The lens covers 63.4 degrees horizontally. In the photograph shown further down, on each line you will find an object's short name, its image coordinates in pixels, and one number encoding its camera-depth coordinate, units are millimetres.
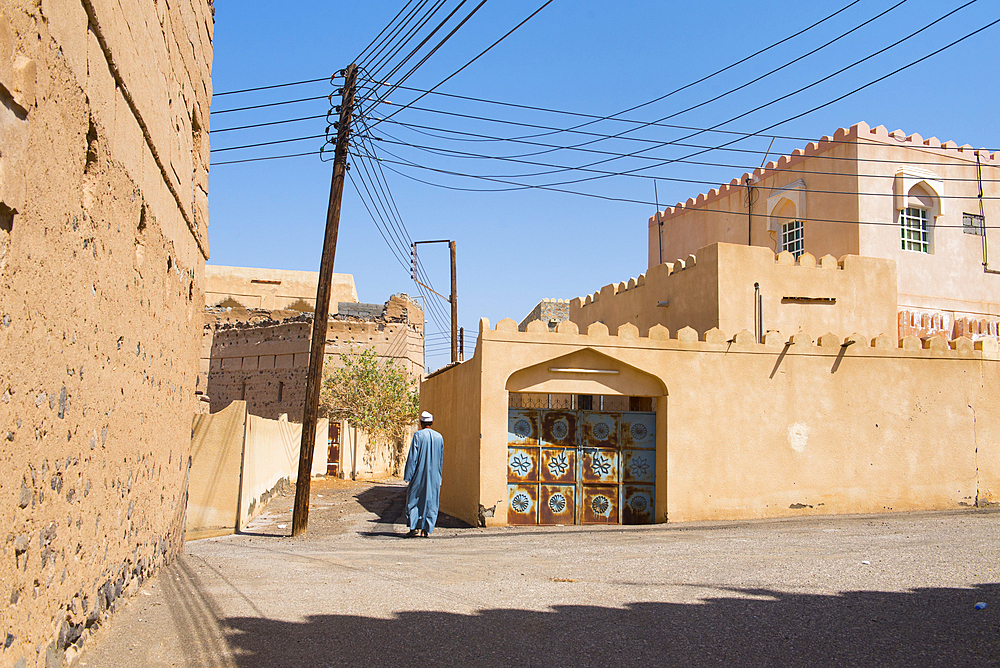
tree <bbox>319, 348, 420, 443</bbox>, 27141
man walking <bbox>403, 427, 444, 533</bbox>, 11422
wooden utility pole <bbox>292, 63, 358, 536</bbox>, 11492
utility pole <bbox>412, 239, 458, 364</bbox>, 26831
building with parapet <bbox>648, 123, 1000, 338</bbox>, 18406
